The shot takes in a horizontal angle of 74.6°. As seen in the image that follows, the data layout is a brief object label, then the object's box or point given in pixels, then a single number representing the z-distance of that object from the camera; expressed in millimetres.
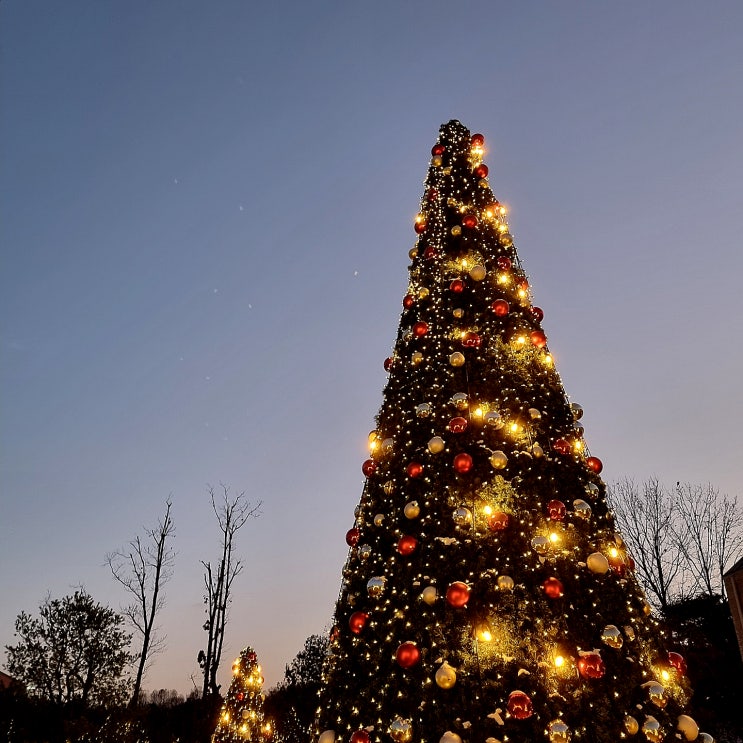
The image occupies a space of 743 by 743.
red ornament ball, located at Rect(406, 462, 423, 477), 3313
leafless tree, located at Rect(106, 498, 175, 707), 14328
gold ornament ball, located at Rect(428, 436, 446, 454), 3322
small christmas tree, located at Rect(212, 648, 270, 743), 7496
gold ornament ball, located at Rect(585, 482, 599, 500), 3172
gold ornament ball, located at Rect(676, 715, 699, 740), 2408
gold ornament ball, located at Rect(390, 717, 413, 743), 2412
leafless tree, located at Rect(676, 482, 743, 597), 17031
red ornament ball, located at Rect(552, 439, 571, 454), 3305
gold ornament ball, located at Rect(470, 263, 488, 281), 4152
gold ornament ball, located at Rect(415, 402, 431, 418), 3529
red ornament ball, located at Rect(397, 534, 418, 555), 2998
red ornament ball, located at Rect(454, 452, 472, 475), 3157
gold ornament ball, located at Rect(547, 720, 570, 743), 2261
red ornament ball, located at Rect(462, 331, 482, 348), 3759
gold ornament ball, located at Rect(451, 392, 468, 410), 3477
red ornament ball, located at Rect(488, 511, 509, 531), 2896
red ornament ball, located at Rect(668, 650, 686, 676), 2758
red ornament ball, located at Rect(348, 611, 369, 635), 2934
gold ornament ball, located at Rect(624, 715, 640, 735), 2324
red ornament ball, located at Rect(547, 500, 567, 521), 2951
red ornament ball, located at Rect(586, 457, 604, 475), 3545
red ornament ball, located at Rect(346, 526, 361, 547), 3483
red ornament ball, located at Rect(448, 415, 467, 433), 3369
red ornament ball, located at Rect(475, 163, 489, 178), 5086
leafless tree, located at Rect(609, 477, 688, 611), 16922
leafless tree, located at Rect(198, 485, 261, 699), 15031
